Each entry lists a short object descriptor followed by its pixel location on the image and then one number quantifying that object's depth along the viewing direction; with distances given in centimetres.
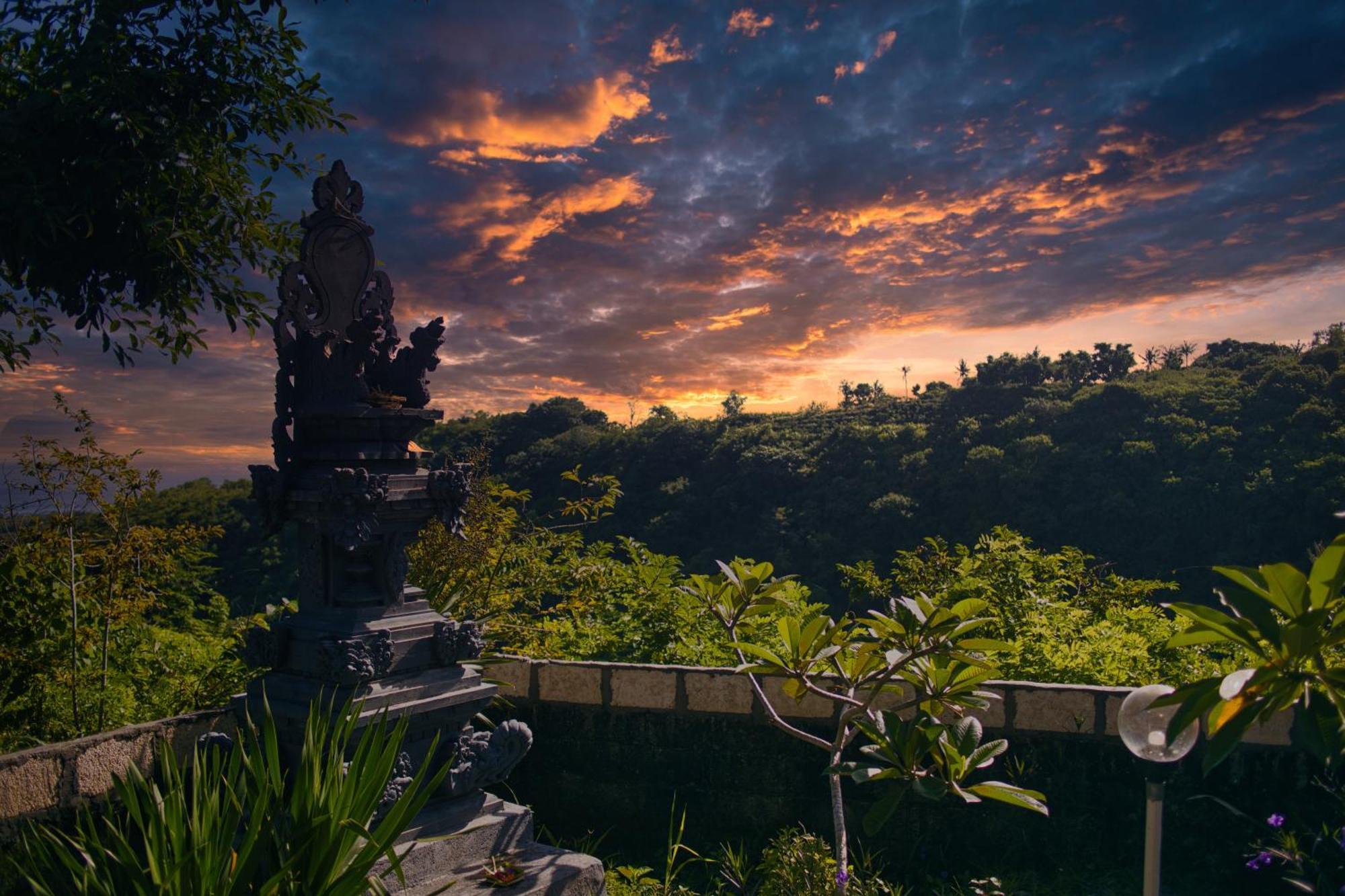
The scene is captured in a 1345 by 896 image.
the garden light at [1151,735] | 235
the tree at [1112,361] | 3284
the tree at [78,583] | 442
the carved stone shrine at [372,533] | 365
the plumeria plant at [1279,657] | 195
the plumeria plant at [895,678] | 291
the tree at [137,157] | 485
